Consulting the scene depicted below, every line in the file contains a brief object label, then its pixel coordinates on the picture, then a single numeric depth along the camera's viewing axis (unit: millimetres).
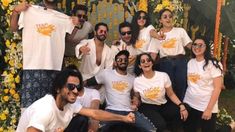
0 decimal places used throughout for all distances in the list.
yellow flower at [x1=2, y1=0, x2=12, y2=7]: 4216
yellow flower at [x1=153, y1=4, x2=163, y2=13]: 4843
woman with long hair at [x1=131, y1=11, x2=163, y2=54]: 4462
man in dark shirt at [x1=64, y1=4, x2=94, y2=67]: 4512
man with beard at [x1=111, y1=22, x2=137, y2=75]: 4432
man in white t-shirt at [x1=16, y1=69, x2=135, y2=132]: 2868
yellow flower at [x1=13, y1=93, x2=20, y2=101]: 4273
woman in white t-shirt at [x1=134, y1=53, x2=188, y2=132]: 4189
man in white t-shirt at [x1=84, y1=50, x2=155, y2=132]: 4246
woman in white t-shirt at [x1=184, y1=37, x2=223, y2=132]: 4201
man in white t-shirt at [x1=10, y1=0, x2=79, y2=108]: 4017
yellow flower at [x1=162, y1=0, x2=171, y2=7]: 4832
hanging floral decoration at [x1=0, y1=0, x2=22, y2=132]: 4246
